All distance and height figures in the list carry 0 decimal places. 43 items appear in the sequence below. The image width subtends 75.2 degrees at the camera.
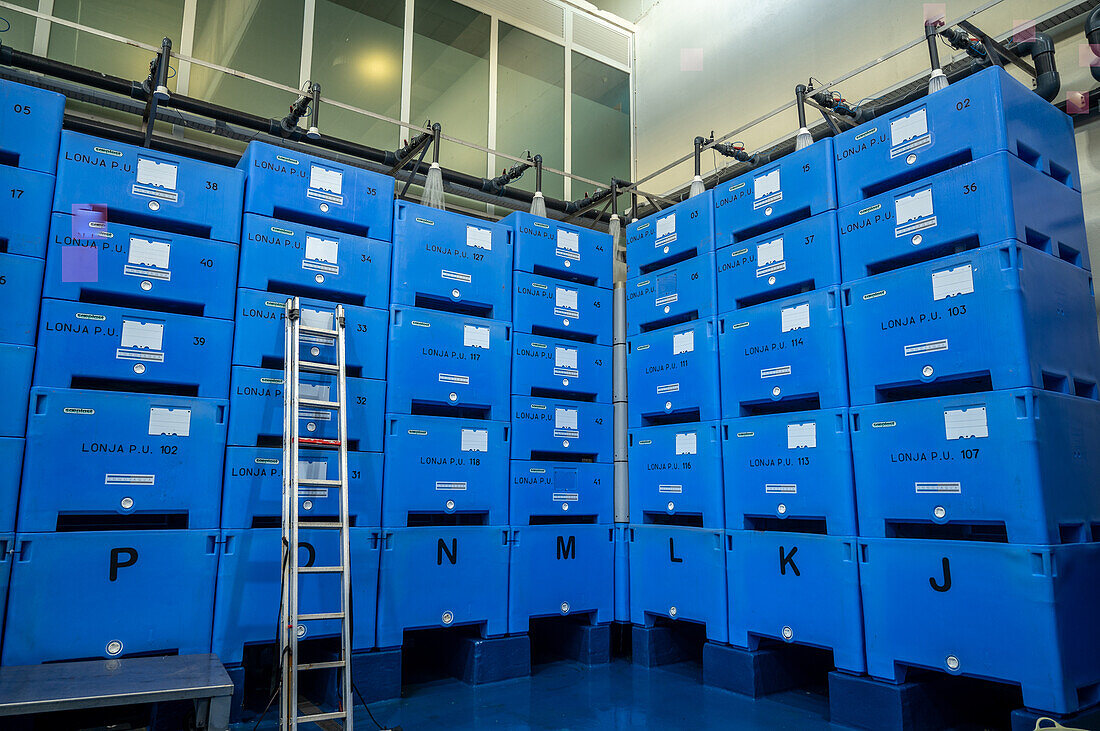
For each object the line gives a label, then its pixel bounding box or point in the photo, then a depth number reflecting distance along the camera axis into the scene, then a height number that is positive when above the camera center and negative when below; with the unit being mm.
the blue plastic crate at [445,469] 4344 +94
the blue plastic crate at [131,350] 3510 +681
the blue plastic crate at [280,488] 3820 -23
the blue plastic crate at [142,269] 3598 +1117
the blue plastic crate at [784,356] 4004 +759
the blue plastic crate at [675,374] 4738 +766
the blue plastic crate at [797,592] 3740 -595
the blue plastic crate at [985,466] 3146 +92
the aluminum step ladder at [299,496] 3143 -62
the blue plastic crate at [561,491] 4848 -48
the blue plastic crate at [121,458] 3396 +128
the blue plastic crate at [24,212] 3477 +1323
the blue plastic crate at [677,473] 4613 +75
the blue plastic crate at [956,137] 3484 +1795
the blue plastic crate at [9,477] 3276 +29
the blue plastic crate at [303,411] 3916 +411
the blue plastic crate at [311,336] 3998 +859
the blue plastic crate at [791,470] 3879 +85
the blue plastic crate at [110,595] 3268 -529
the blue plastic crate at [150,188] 3697 +1582
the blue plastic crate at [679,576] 4469 -601
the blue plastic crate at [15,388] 3338 +446
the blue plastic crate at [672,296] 4852 +1334
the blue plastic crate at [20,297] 3408 +886
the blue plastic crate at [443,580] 4207 -582
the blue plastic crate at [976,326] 3289 +776
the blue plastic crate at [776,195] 4199 +1789
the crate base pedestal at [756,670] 4148 -1095
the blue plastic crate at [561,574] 4703 -606
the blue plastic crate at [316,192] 4191 +1766
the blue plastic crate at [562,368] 5012 +836
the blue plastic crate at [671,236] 4922 +1788
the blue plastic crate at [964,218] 3400 +1347
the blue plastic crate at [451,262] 4629 +1473
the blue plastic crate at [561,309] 5102 +1279
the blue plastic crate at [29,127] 3549 +1769
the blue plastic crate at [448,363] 4484 +784
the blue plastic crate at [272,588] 3709 -561
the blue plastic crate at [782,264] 4113 +1334
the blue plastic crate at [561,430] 4945 +386
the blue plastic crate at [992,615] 3016 -584
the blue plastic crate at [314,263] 4102 +1307
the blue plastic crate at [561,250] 5176 +1741
